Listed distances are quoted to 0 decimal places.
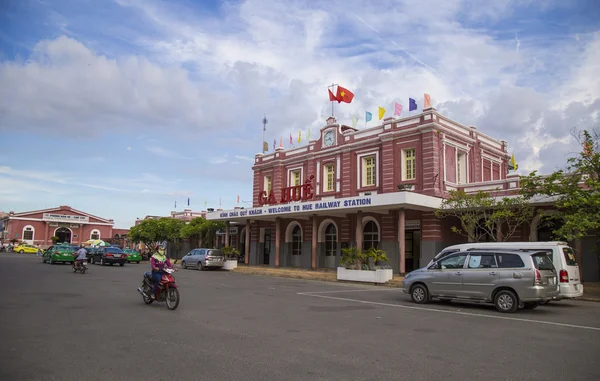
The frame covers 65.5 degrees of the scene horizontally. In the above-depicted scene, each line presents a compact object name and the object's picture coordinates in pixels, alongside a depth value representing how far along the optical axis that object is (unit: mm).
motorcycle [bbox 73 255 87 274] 22672
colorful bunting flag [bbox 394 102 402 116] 26823
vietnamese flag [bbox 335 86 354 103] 28844
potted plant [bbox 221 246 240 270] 31844
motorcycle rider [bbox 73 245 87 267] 22828
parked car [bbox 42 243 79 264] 31156
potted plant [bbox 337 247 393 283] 21906
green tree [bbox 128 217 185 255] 43656
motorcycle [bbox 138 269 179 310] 11219
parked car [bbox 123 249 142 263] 38969
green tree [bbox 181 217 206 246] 38934
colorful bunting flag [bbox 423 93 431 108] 25741
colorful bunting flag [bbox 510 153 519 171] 32394
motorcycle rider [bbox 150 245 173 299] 11516
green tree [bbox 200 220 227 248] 38103
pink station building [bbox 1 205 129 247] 69438
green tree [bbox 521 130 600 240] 15469
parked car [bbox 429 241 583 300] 13445
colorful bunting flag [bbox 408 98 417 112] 26203
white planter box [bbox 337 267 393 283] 21875
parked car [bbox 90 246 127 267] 32312
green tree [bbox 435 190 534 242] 19875
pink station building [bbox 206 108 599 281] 23984
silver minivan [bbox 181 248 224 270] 30672
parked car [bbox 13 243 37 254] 61503
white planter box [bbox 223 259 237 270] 31844
